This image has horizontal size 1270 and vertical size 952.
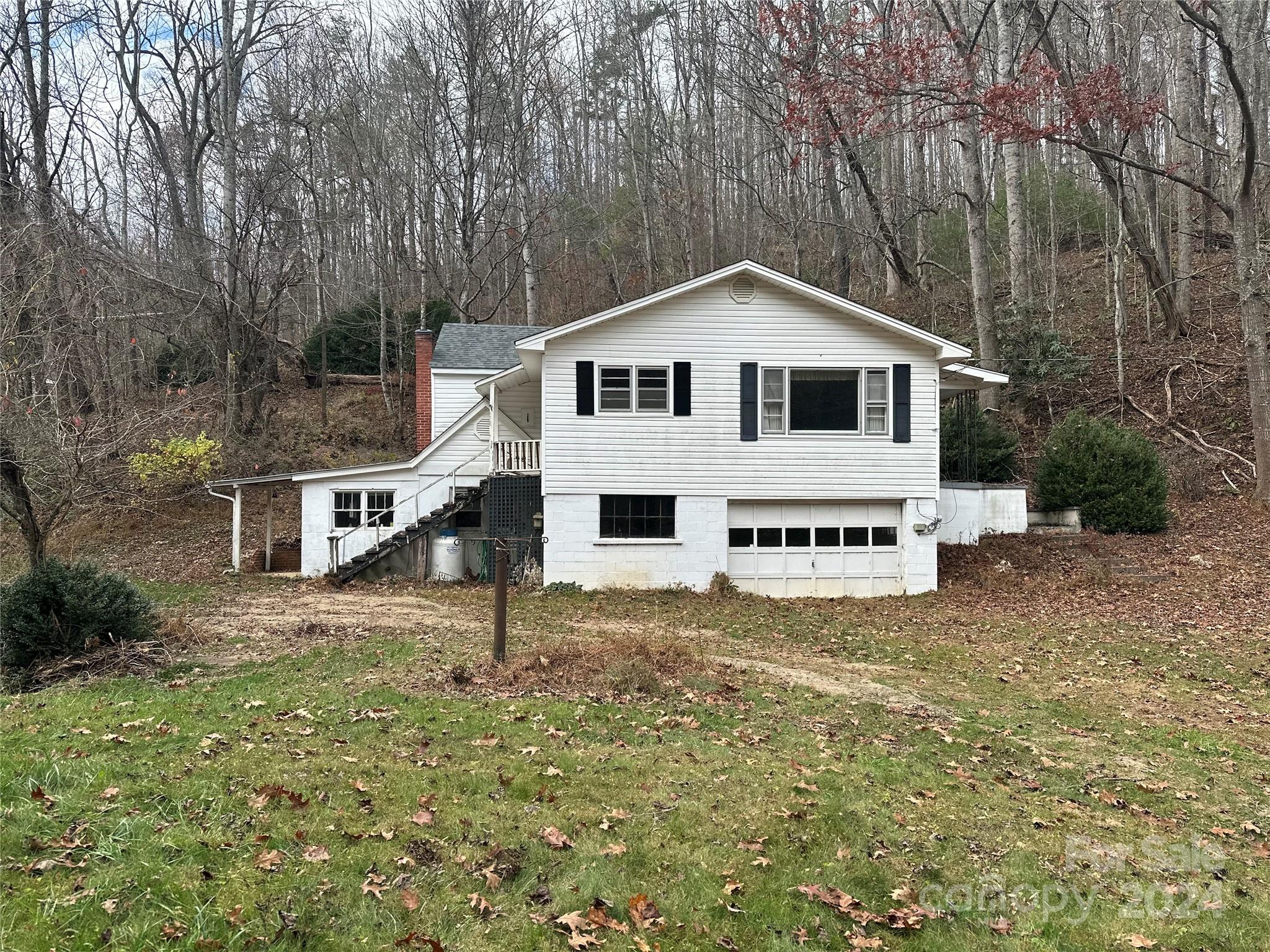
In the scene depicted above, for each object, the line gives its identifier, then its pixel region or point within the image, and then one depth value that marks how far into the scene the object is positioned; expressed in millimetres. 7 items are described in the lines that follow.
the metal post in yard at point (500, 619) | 9828
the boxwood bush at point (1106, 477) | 19688
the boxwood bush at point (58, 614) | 9438
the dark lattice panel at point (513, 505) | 18875
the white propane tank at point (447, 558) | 19828
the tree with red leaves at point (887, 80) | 18344
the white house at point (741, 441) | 17594
